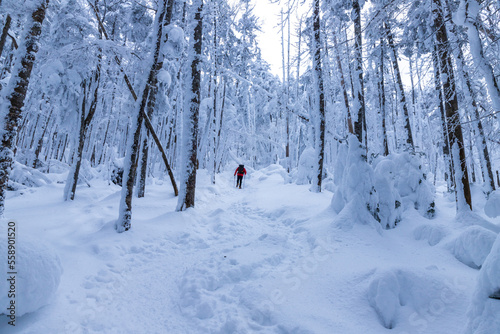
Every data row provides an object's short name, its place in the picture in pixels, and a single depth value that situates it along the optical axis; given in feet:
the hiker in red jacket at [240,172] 49.78
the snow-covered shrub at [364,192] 17.40
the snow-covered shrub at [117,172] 47.19
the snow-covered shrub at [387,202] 17.92
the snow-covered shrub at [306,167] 44.53
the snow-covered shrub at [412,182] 20.36
